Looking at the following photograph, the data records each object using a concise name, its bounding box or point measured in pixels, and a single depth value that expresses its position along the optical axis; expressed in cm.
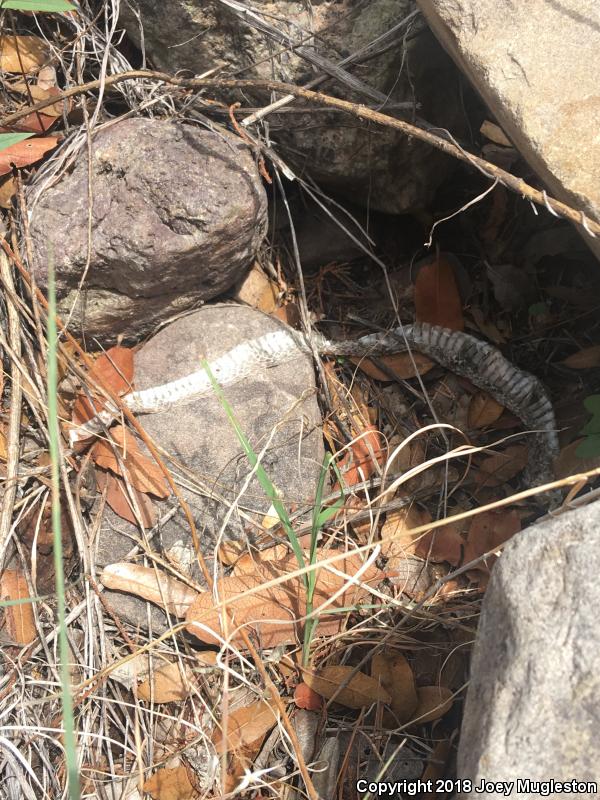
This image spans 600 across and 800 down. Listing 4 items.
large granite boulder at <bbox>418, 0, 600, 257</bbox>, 46
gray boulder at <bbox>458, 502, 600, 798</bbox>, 37
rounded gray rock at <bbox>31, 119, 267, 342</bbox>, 53
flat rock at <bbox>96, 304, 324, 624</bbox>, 53
